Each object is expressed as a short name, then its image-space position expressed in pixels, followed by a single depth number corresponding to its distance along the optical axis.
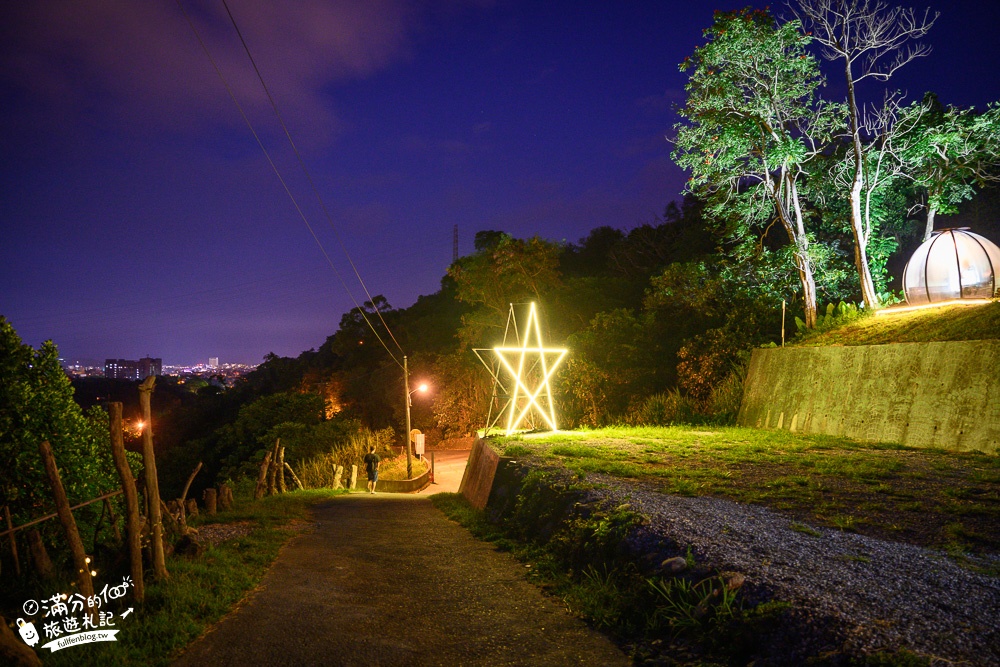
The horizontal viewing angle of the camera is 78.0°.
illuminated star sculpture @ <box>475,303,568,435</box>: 14.76
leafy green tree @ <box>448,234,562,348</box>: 28.75
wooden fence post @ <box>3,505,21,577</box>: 5.68
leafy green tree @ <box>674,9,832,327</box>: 15.79
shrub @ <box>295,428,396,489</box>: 21.73
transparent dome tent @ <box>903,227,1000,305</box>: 14.02
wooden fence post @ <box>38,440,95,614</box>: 5.15
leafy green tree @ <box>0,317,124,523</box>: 6.52
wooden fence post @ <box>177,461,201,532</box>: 7.82
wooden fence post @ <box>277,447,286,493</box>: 16.91
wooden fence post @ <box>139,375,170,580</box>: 5.98
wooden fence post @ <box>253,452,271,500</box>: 14.58
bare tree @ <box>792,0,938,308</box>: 15.48
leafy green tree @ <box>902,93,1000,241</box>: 14.75
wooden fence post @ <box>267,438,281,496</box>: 16.55
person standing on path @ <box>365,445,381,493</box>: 18.53
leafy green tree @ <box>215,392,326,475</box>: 29.96
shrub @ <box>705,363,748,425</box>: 15.62
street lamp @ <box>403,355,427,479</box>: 21.31
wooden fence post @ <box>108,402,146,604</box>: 5.52
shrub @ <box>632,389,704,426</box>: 16.38
